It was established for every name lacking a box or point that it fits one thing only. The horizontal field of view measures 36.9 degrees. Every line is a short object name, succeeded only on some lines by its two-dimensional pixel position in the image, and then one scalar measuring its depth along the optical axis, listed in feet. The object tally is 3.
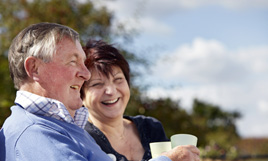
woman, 9.70
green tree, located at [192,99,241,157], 30.48
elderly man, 6.10
